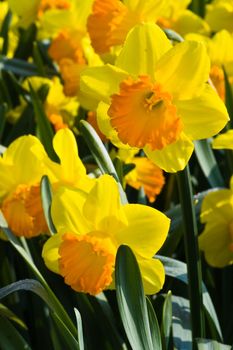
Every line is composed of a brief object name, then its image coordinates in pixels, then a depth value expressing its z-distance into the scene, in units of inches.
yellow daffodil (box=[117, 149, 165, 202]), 46.1
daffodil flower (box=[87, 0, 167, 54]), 43.3
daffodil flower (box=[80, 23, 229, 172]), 36.7
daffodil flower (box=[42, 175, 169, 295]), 37.1
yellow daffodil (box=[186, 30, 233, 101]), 47.4
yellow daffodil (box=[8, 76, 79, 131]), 53.3
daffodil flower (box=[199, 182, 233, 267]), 43.4
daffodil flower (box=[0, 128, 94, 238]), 41.0
